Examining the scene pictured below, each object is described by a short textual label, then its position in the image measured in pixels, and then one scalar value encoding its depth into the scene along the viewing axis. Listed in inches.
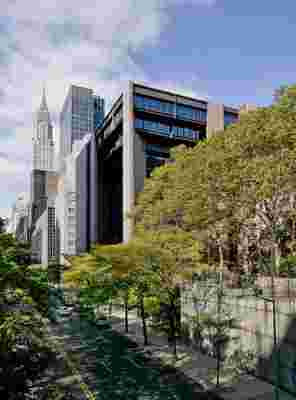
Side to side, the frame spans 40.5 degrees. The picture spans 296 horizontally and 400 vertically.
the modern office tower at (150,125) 3184.1
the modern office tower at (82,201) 4379.9
